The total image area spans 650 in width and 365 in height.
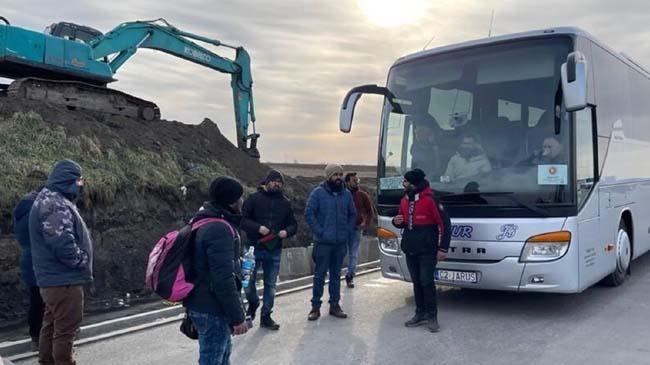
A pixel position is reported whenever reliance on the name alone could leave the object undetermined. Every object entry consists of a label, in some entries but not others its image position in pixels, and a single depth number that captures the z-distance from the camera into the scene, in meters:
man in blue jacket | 7.23
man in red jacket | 6.64
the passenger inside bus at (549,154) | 6.71
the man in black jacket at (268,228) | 6.83
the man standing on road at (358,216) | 9.79
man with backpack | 3.74
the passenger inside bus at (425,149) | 7.45
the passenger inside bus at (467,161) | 7.11
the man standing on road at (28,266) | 5.79
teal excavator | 16.00
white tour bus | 6.73
